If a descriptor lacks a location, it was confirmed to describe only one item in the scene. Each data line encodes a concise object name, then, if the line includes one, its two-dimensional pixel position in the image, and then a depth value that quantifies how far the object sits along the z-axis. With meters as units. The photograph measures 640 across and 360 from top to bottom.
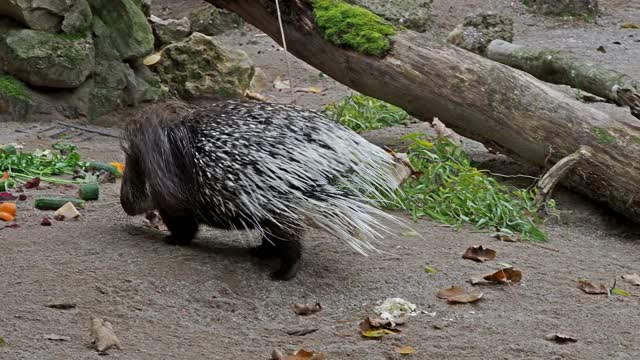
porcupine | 7.70
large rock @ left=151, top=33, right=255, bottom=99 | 15.42
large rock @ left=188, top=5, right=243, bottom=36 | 20.87
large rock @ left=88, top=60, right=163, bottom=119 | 13.95
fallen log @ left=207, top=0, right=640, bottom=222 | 10.68
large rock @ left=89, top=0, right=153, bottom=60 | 14.11
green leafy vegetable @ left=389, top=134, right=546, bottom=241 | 9.97
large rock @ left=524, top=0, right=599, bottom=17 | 24.22
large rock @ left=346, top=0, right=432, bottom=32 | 21.08
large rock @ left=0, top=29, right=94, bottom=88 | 13.12
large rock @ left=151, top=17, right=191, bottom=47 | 17.64
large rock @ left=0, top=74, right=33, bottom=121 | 13.18
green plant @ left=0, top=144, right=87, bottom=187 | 10.39
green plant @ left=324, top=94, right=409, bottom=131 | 13.77
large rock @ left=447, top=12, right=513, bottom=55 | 19.56
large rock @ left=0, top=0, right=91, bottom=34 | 13.16
